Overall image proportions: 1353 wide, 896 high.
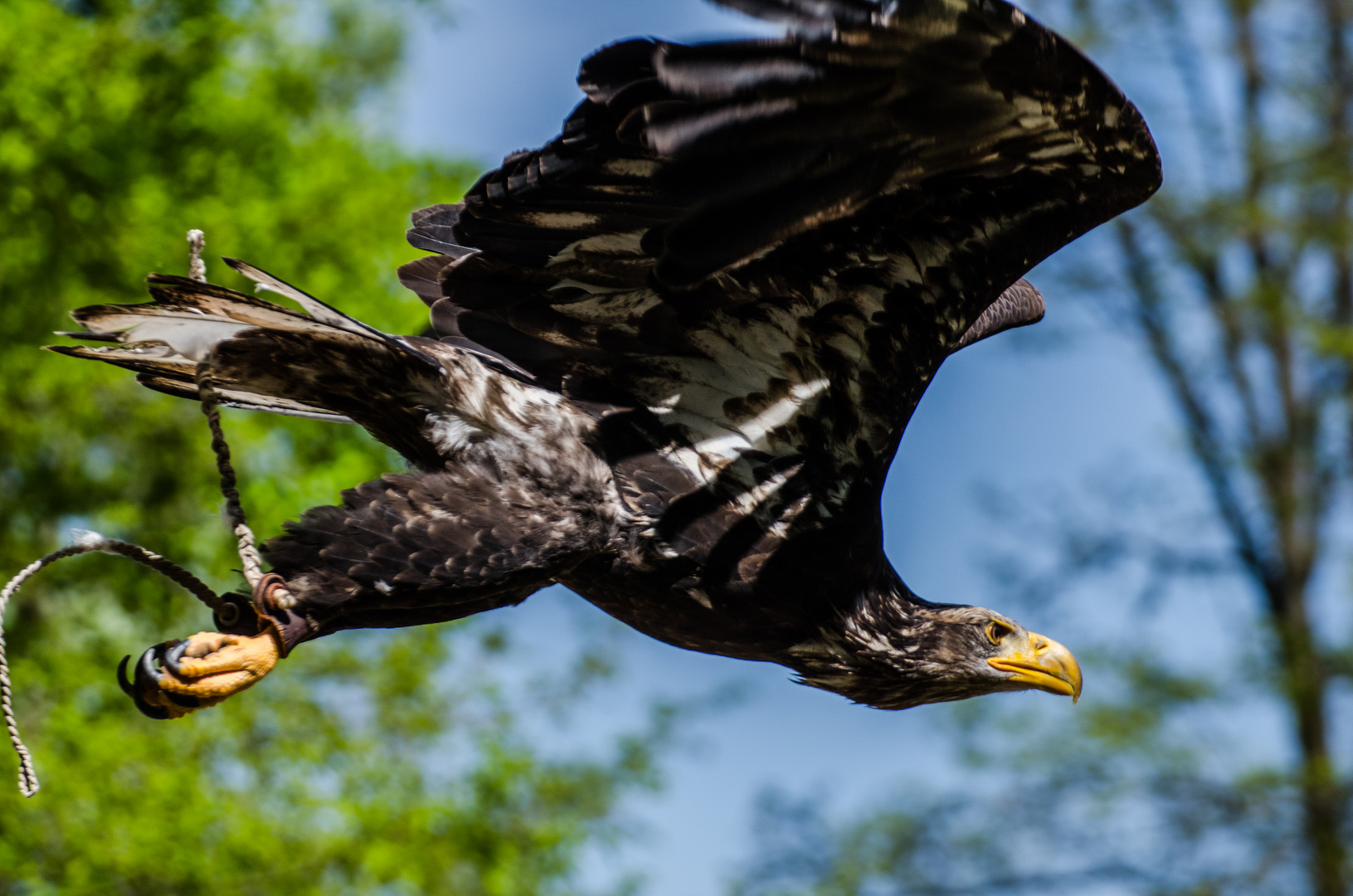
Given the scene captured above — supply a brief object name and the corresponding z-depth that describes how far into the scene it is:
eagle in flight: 4.79
